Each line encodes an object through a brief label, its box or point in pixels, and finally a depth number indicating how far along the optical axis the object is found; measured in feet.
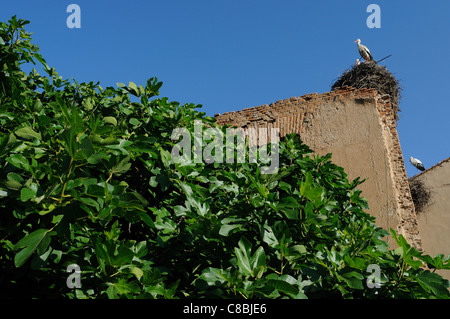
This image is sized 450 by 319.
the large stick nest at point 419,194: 35.32
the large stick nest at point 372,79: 29.37
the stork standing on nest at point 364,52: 37.19
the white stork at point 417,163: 47.25
